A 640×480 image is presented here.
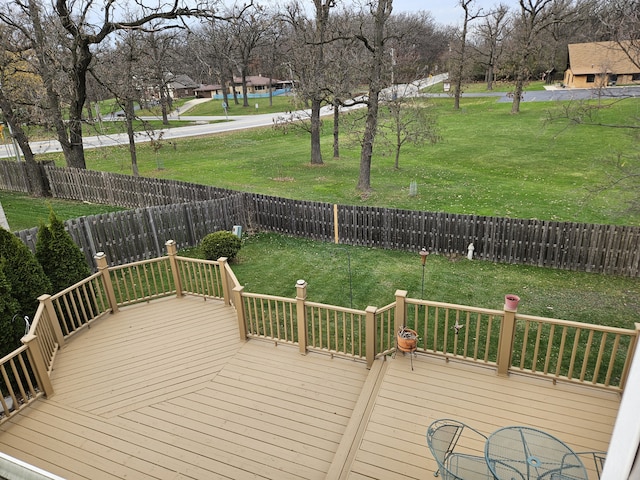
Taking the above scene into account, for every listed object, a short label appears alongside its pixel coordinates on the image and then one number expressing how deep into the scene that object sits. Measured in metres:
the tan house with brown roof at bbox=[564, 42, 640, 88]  38.84
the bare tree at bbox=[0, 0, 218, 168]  13.19
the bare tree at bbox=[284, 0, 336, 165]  17.92
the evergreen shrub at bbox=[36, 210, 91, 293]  7.17
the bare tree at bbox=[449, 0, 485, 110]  33.38
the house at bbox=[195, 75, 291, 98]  62.81
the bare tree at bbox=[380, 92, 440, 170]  16.39
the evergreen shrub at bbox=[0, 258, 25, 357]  5.68
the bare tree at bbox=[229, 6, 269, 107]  43.02
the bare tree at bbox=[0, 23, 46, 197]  14.62
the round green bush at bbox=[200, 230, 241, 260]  10.28
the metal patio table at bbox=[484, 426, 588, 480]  3.52
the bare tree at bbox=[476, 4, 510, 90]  35.69
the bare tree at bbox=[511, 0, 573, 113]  28.72
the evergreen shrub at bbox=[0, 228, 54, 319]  6.26
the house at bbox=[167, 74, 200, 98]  62.09
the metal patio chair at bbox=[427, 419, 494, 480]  3.65
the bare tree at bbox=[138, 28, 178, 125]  18.33
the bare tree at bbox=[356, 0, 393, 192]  13.64
